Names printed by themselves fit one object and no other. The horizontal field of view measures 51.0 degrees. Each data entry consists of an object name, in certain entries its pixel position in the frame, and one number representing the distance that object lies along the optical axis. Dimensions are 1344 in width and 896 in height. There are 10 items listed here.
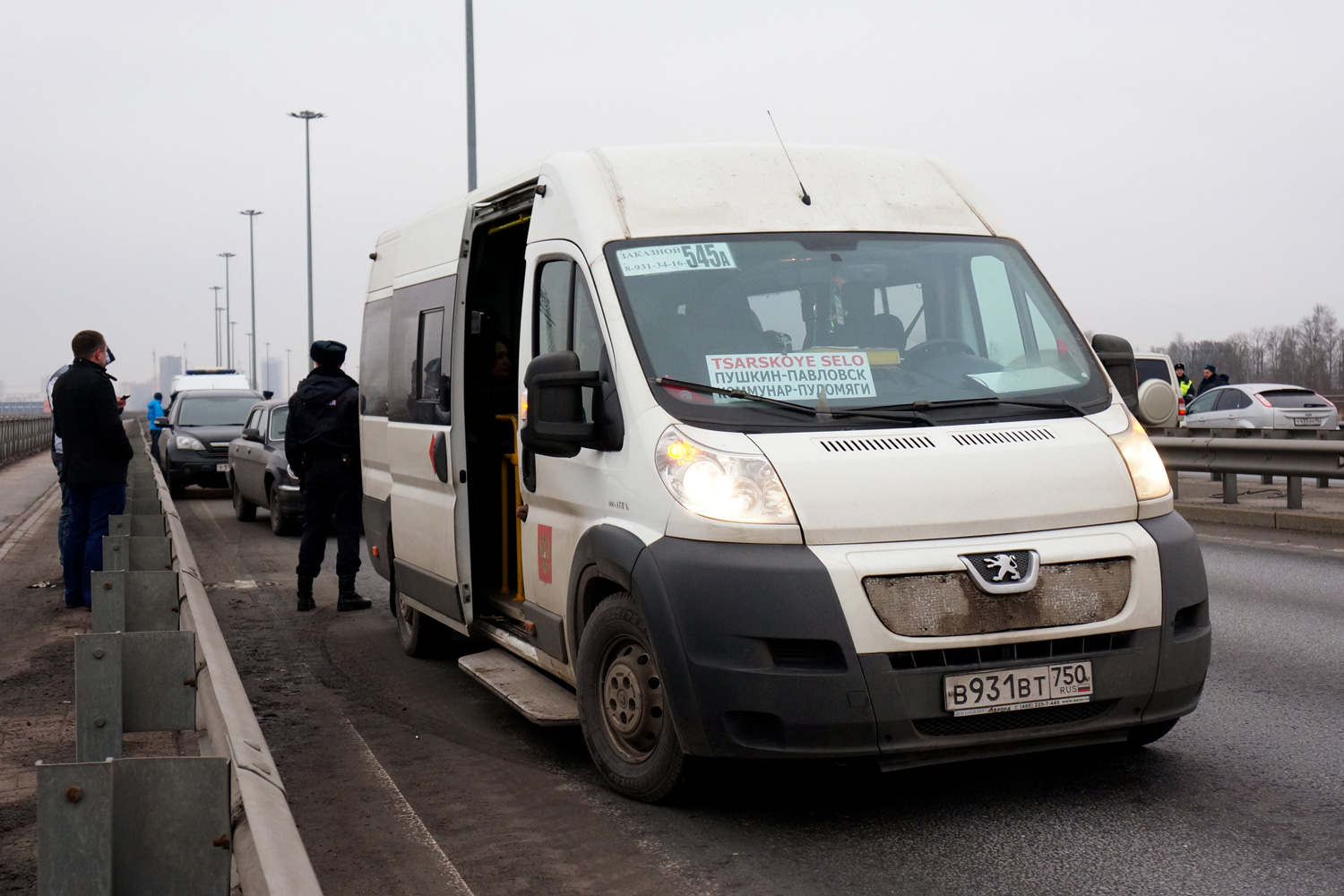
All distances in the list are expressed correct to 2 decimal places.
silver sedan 22.33
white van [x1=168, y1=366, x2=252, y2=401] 34.03
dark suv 21.78
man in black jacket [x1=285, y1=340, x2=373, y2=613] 10.32
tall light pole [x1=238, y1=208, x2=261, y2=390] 78.38
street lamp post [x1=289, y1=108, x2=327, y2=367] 52.86
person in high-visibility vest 24.41
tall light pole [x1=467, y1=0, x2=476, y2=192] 26.14
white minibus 4.38
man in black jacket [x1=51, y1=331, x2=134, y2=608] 9.46
